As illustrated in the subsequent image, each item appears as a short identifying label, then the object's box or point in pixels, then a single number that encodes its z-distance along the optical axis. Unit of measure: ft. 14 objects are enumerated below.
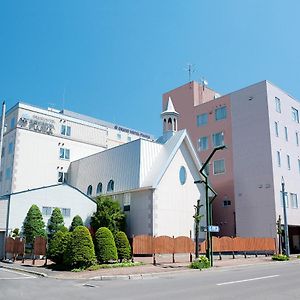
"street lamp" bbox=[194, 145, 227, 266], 71.61
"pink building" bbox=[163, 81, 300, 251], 127.24
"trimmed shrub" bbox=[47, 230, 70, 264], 70.18
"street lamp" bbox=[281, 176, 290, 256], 102.37
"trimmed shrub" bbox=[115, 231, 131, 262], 76.38
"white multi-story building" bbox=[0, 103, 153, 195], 137.28
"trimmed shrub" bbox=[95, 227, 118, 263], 70.83
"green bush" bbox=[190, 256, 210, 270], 69.05
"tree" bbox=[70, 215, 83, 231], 110.11
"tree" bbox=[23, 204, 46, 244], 98.68
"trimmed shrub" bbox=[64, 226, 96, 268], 66.03
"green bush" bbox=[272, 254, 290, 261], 95.45
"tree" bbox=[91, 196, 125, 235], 109.70
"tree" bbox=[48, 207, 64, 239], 105.50
